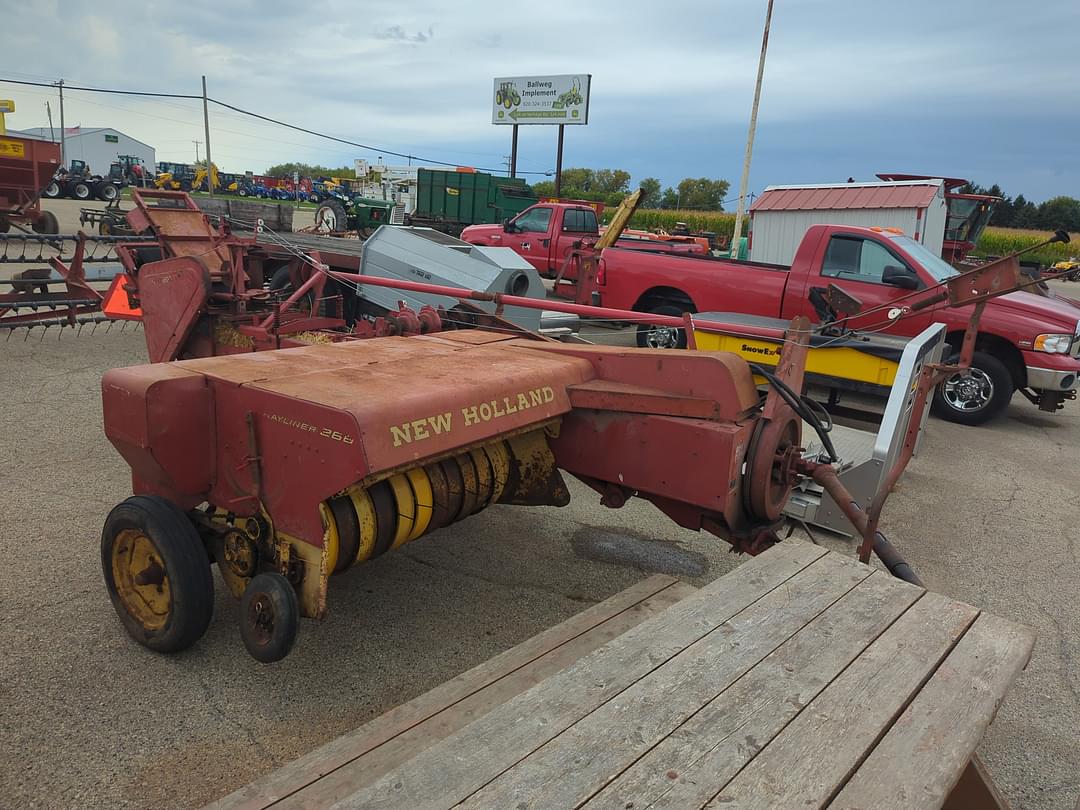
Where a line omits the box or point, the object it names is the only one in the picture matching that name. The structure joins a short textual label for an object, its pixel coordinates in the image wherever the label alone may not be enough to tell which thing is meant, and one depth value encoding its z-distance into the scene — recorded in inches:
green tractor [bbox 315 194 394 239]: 908.0
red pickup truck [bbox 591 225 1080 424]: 313.3
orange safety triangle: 296.2
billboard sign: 1460.4
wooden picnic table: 61.1
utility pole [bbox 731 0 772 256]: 761.0
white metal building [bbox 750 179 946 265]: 571.2
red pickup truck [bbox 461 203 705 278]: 619.2
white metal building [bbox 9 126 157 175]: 2578.7
